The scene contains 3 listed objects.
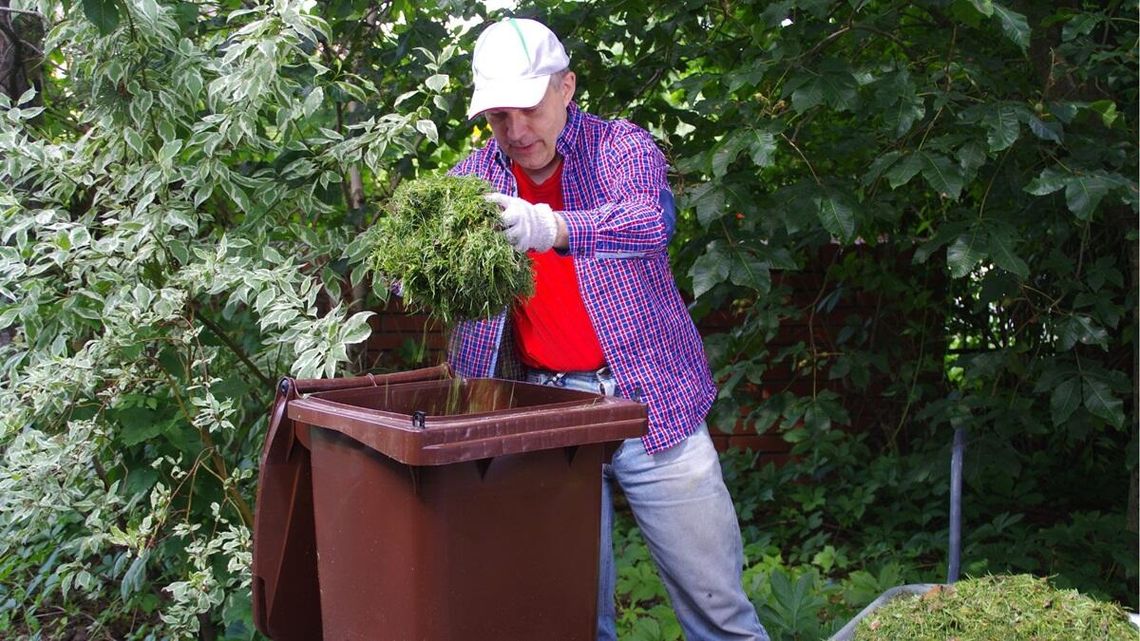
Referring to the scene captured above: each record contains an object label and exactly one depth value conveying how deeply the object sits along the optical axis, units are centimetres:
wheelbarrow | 332
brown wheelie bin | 205
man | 240
